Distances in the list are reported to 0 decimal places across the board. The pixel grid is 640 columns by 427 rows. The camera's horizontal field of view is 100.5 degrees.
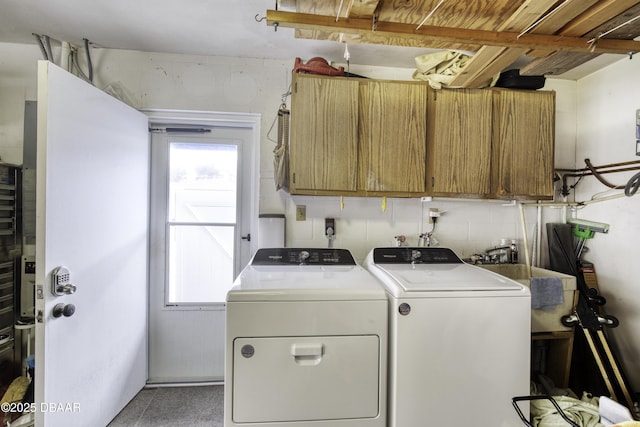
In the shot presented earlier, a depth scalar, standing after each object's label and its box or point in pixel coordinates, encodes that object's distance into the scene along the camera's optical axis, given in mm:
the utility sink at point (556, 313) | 1688
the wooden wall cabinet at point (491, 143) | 1809
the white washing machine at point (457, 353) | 1188
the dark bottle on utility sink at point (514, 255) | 2086
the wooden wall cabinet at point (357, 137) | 1723
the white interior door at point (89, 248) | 1259
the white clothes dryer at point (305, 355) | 1139
